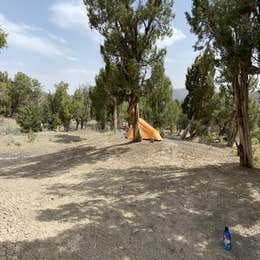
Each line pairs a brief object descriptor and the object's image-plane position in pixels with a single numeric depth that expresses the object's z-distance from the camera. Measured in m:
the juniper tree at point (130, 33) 7.82
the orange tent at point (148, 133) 10.10
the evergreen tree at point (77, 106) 31.27
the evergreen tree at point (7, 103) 40.18
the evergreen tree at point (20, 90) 43.28
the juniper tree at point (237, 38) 4.65
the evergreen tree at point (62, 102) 29.91
